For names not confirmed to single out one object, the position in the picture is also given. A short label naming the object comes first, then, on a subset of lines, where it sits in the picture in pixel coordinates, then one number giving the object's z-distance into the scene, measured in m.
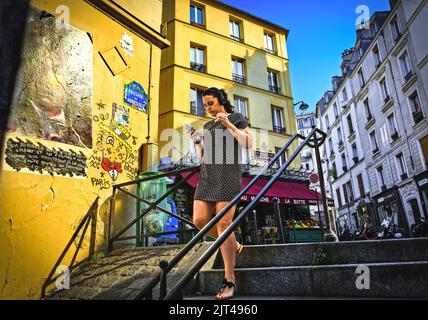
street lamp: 19.17
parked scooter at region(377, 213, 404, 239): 10.53
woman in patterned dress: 2.41
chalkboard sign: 3.45
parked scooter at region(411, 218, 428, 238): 10.52
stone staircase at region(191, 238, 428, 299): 1.95
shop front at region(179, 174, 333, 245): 11.15
